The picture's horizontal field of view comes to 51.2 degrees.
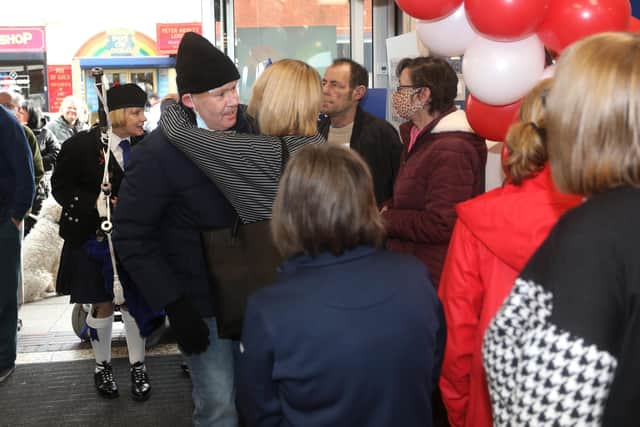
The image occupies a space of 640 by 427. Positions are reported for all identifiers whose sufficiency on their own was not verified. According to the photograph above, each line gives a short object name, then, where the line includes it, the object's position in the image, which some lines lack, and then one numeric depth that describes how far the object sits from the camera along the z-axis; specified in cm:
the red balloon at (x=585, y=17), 196
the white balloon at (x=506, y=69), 220
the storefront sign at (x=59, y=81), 1554
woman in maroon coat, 258
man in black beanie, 211
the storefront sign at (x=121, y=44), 1539
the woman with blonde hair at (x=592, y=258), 103
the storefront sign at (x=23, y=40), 1512
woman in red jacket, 159
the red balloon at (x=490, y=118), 233
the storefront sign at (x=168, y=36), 1453
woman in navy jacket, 138
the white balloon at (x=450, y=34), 251
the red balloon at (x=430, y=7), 240
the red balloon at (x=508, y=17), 205
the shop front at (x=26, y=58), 1512
